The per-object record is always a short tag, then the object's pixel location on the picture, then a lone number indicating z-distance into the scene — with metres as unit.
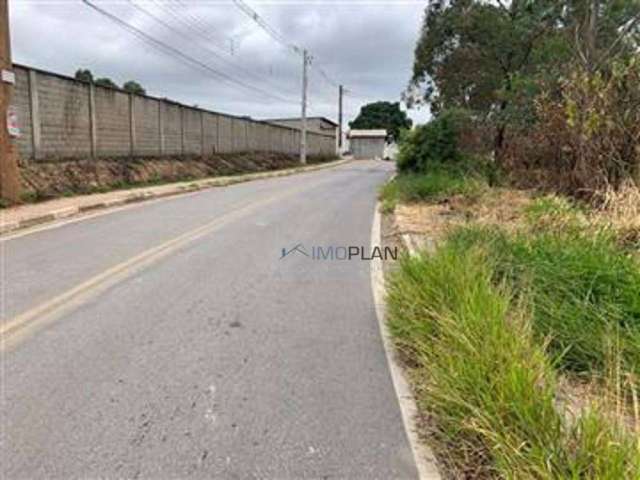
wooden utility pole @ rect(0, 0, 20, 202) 12.76
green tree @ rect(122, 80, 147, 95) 62.32
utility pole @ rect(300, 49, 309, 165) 46.88
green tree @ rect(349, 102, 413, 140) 107.43
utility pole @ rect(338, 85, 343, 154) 72.24
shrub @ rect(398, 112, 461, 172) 19.69
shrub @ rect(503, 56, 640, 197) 9.43
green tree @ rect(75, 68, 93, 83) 54.19
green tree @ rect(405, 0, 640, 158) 17.11
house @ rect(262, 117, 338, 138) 81.34
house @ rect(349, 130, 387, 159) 84.44
